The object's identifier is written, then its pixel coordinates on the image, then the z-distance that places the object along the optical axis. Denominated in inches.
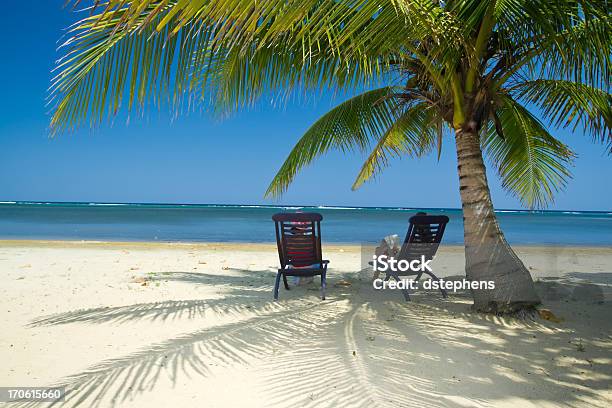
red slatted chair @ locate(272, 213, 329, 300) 215.5
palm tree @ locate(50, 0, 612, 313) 114.8
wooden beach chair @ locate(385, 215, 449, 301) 209.6
